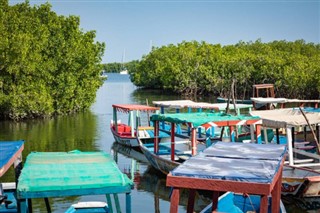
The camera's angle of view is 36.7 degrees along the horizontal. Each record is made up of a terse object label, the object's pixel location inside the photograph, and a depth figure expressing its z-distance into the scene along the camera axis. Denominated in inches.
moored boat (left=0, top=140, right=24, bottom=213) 293.2
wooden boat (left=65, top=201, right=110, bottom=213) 384.8
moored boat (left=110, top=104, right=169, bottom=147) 859.4
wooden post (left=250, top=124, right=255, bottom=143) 617.6
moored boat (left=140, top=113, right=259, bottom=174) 591.5
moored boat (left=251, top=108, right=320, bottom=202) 508.4
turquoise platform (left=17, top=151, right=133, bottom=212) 256.2
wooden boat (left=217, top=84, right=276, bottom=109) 907.4
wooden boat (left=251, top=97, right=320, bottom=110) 860.7
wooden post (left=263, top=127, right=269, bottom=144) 637.3
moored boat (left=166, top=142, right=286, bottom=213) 249.6
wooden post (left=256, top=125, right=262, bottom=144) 611.2
